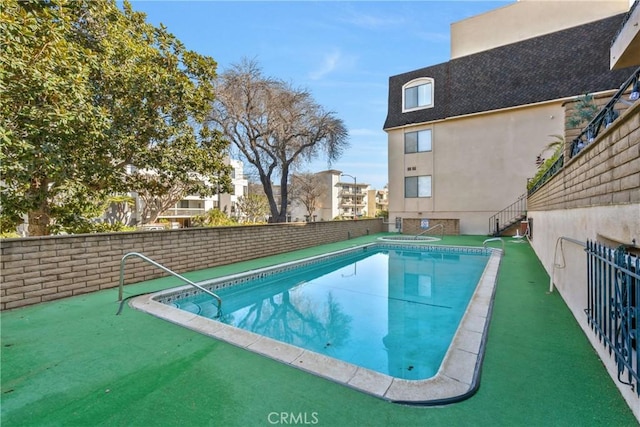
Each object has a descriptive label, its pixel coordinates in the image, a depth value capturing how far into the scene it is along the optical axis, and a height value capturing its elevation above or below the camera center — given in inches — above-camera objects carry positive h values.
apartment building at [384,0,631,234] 582.6 +231.1
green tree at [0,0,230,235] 198.9 +86.7
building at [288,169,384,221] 1940.2 +81.6
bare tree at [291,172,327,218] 1520.7 +118.0
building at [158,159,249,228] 1279.5 +28.4
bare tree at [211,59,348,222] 541.3 +170.7
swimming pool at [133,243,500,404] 110.3 -74.6
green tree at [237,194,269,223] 1318.9 +29.1
